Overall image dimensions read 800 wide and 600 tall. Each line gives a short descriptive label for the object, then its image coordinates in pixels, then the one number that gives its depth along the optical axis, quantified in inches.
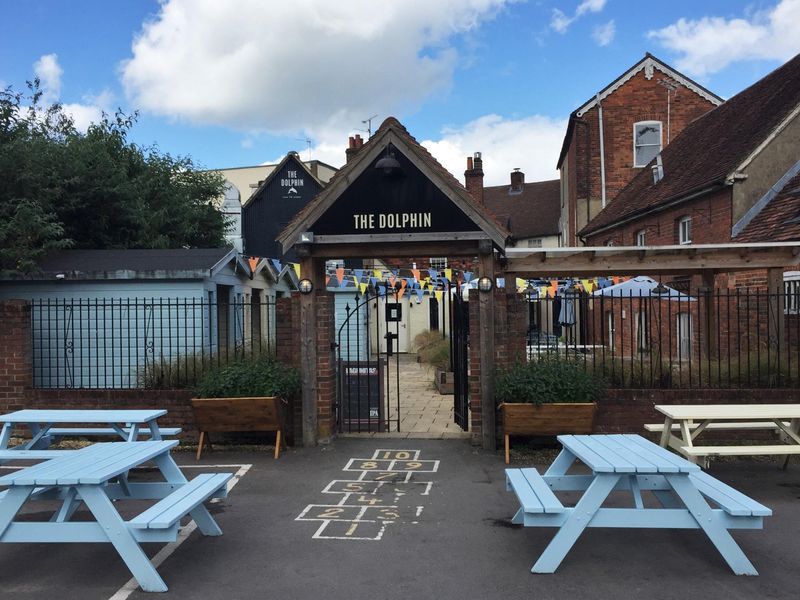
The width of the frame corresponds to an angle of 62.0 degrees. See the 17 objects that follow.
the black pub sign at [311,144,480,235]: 327.9
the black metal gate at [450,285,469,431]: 358.0
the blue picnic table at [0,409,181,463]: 264.2
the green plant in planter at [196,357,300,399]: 326.6
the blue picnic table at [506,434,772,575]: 175.3
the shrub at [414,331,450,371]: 676.1
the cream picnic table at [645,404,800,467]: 260.8
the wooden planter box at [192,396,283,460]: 316.8
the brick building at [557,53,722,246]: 952.9
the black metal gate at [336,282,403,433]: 373.1
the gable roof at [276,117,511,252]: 323.6
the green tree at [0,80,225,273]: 513.7
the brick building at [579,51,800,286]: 517.3
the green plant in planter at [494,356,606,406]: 312.0
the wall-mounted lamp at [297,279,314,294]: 335.9
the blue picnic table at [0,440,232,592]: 167.6
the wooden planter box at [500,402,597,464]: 306.0
